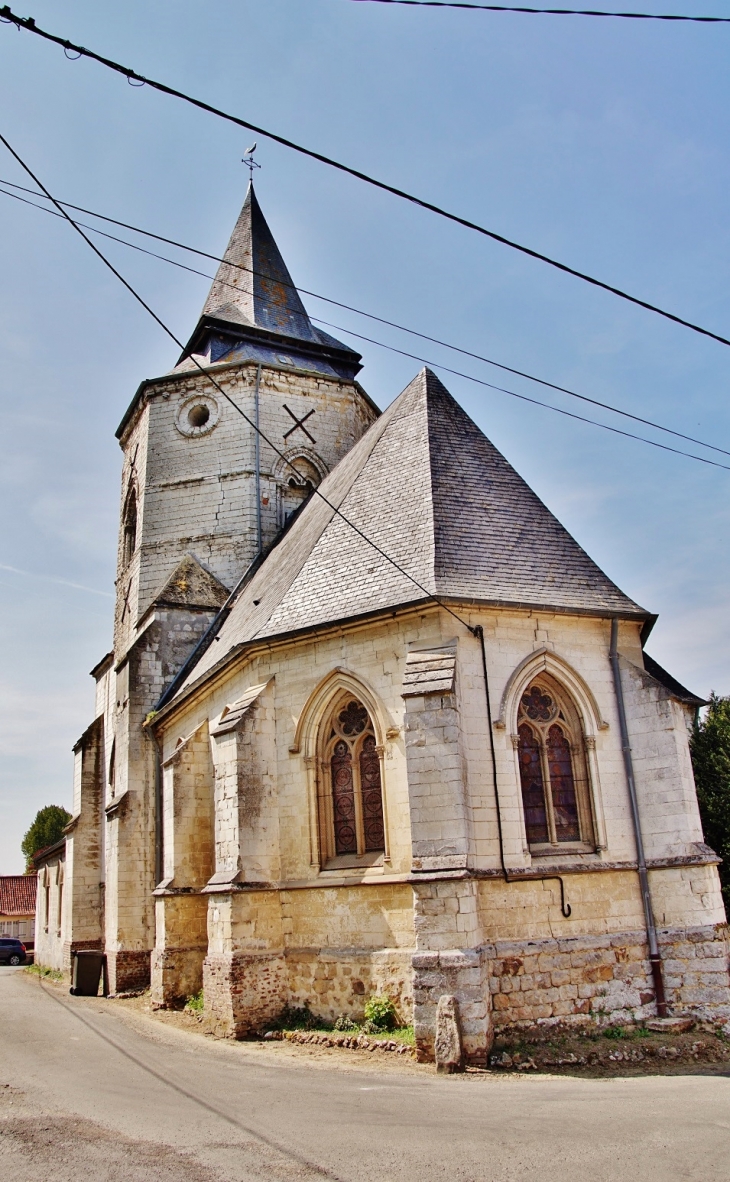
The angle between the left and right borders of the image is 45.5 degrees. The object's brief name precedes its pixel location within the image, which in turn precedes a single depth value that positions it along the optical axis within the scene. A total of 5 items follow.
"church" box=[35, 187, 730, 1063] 9.73
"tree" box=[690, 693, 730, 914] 13.83
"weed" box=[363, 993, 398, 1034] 9.87
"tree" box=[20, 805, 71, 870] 56.09
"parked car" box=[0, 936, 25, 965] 34.00
